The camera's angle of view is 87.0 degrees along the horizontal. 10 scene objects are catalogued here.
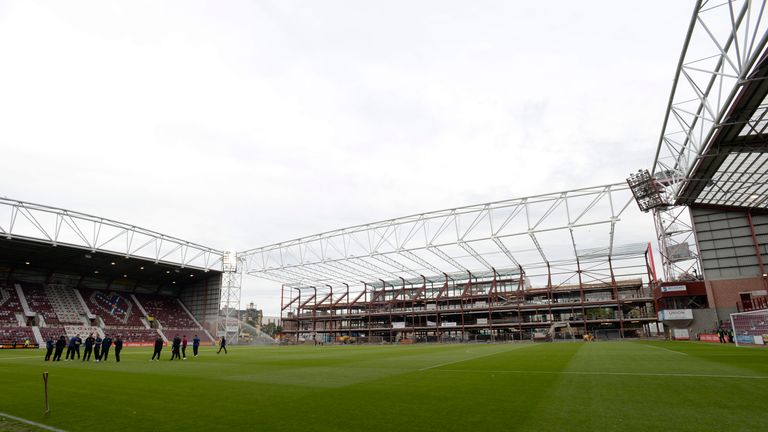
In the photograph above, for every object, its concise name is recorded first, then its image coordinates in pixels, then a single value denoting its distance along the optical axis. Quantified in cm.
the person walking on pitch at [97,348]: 2045
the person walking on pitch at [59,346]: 2050
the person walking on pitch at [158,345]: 2072
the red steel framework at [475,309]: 6306
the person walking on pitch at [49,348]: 2014
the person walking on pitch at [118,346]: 2010
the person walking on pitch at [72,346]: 2093
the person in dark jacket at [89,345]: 2052
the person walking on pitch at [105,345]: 2048
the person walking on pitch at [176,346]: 2159
